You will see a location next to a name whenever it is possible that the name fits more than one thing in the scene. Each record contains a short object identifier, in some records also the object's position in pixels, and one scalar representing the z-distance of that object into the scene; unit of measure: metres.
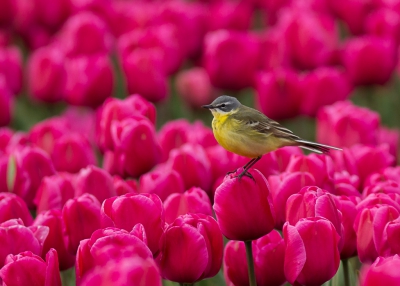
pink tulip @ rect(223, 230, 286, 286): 4.71
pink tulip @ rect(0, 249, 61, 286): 4.62
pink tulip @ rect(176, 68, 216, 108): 6.70
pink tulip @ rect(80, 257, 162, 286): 4.48
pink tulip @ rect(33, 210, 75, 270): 4.75
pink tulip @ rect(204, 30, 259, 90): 5.85
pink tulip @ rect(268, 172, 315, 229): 4.77
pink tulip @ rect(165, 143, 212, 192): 4.91
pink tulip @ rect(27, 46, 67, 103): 5.94
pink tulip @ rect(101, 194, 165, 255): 4.67
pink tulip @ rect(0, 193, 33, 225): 4.79
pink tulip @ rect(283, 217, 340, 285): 4.65
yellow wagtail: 4.90
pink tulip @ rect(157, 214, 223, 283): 4.67
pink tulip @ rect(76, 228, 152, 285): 4.55
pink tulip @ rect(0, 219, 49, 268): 4.69
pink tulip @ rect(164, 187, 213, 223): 4.77
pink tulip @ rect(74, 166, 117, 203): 4.84
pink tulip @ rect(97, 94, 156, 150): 5.02
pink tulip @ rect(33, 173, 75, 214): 4.86
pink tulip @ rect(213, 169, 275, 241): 4.69
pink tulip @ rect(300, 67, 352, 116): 5.34
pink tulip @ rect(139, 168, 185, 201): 4.86
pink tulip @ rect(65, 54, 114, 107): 5.50
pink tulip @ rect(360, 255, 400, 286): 4.54
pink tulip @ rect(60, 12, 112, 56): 6.41
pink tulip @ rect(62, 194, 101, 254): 4.74
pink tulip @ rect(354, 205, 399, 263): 4.67
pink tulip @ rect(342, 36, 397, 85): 5.60
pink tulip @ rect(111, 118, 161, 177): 4.97
